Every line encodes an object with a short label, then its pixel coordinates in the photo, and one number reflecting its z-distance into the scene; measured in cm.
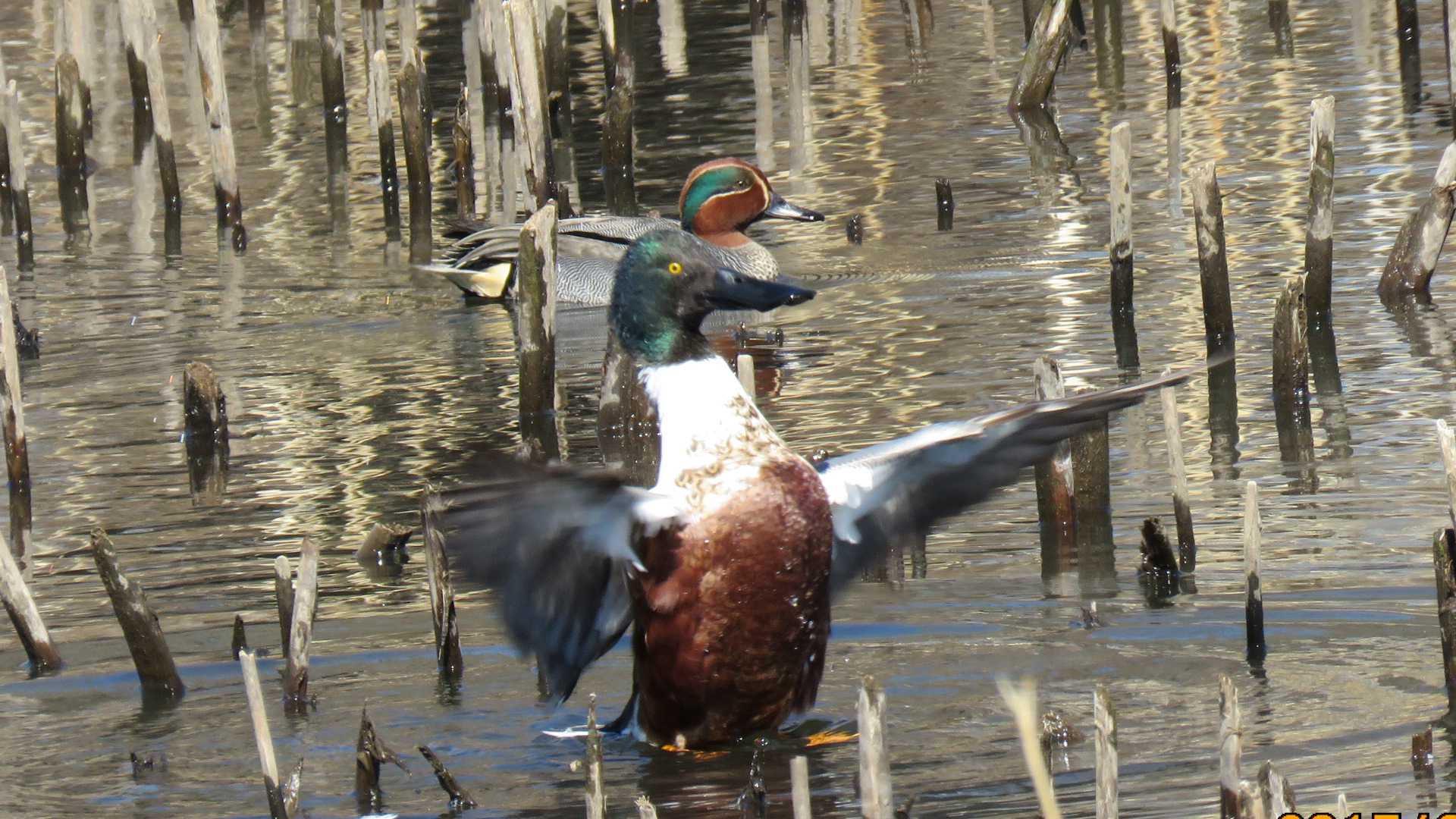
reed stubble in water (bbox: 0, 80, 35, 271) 2473
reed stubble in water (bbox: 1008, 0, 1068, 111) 2877
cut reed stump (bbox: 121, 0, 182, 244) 2414
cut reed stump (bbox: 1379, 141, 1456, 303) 1800
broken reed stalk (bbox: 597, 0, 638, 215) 2561
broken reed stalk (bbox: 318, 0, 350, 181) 2858
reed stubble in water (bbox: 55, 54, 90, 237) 2630
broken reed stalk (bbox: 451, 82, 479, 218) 2547
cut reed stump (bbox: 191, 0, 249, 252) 2331
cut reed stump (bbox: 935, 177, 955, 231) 2380
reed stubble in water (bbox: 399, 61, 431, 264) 2397
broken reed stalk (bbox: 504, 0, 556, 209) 2014
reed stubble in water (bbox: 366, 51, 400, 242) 2445
